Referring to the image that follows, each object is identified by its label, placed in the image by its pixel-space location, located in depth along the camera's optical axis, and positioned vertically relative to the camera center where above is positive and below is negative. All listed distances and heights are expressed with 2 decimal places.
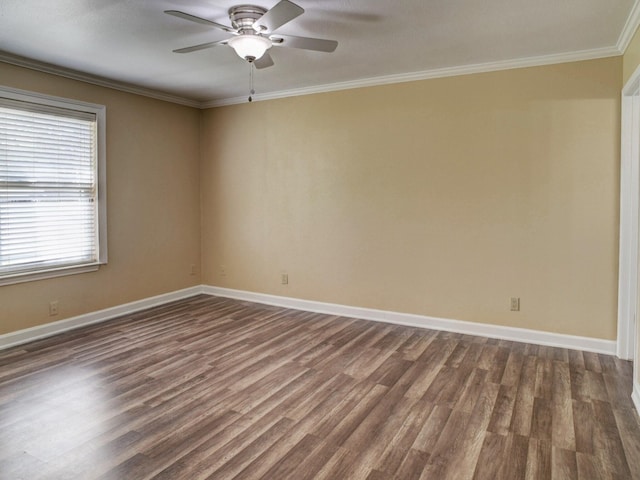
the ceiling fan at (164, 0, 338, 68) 2.76 +1.23
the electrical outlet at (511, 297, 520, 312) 3.97 -0.71
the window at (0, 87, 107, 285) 3.78 +0.39
